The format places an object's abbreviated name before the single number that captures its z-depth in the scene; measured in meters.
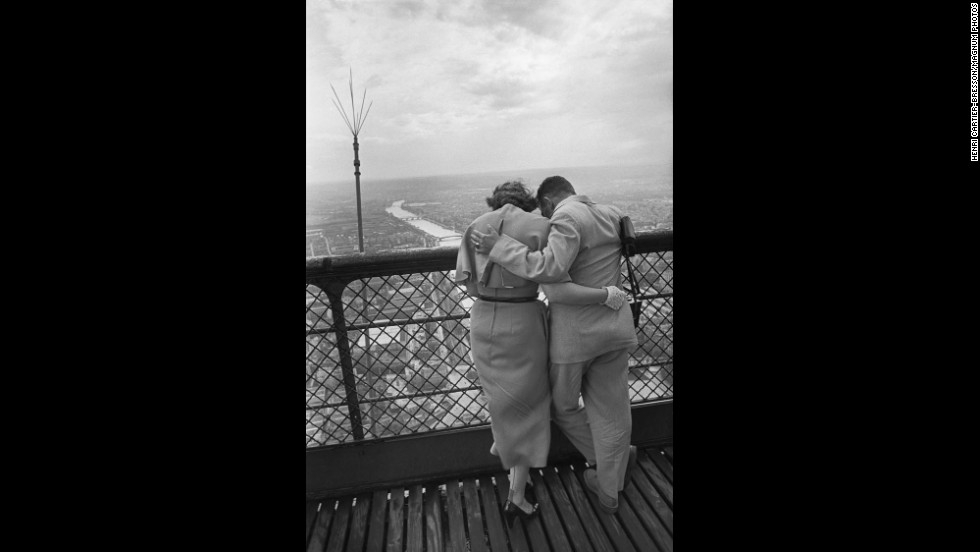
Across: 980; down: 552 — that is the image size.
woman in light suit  1.66
